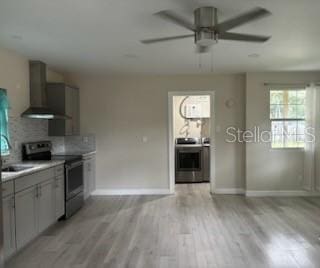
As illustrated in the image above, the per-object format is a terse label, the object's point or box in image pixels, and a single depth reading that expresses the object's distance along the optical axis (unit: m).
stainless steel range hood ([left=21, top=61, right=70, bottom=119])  4.56
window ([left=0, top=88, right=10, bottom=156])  3.77
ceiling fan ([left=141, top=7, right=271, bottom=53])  2.41
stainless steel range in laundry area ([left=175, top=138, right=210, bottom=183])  7.23
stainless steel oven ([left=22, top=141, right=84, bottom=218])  4.37
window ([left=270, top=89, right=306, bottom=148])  5.74
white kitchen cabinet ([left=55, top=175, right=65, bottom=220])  4.07
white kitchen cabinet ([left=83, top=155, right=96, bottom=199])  5.27
